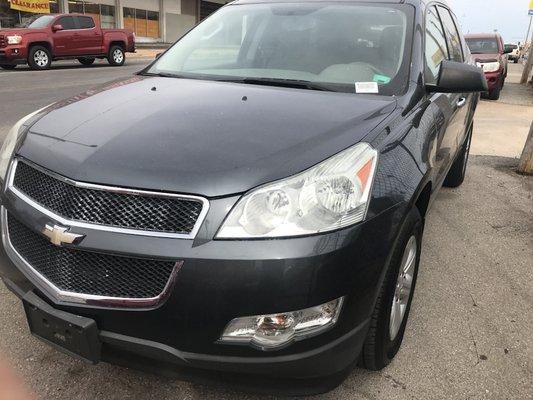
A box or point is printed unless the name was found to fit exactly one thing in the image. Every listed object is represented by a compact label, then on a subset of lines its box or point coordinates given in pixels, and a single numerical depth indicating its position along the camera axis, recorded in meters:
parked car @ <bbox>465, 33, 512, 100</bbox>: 12.66
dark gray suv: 1.68
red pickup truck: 15.03
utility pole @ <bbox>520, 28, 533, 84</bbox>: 17.85
